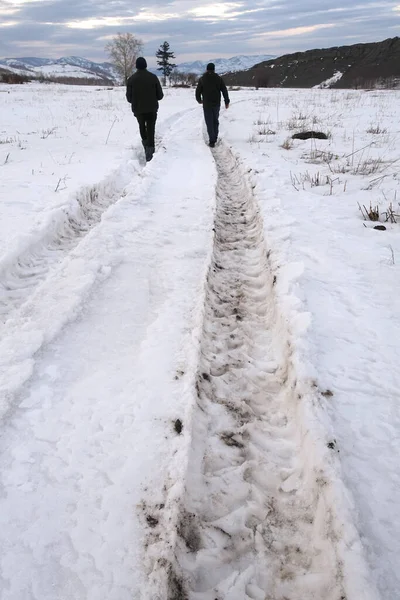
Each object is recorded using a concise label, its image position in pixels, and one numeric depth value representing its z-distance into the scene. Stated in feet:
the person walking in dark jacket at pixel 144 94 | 26.96
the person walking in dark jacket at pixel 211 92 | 33.40
